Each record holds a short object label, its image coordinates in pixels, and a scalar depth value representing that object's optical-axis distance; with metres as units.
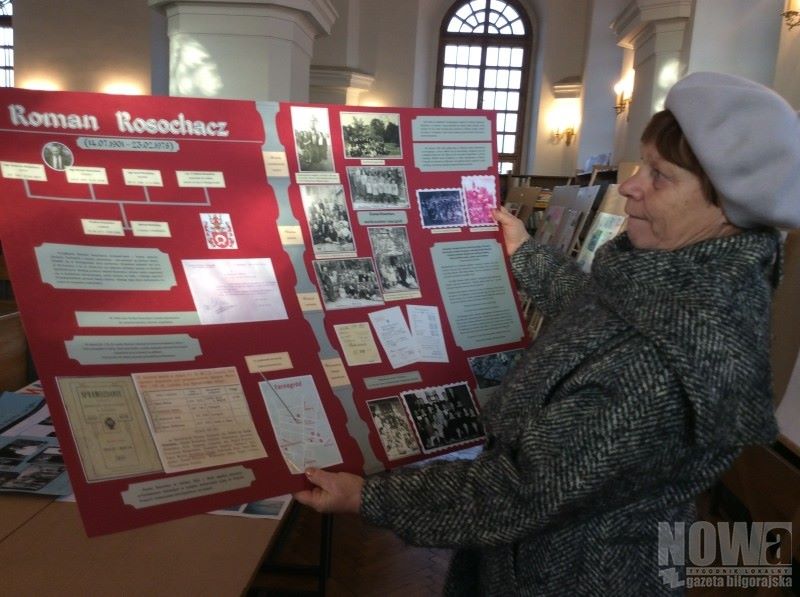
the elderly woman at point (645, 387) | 0.88
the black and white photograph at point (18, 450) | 1.41
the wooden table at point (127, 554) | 1.03
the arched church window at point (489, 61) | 12.69
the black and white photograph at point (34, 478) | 1.30
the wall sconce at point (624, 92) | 9.01
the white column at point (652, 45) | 6.07
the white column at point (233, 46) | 3.99
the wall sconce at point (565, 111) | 11.98
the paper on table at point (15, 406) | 1.62
